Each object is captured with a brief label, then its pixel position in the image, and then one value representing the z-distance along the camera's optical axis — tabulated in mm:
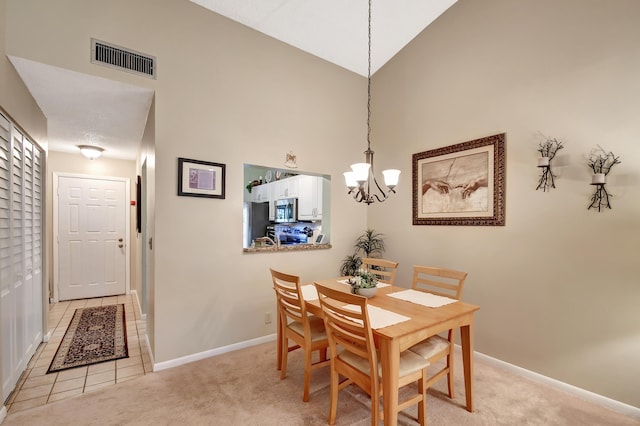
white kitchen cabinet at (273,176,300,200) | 4711
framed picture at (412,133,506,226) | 2811
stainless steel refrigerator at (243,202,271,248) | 5148
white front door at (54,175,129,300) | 4816
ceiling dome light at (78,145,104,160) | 4300
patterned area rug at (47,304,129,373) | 2857
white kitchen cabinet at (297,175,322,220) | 4170
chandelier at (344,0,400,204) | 2199
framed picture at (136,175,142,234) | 4262
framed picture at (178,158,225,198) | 2764
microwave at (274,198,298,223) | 4750
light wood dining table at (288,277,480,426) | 1615
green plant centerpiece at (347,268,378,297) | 2314
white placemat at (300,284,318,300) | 2348
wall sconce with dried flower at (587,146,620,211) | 2154
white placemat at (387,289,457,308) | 2205
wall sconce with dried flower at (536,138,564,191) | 2432
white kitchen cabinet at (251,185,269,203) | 5606
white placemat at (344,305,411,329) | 1789
